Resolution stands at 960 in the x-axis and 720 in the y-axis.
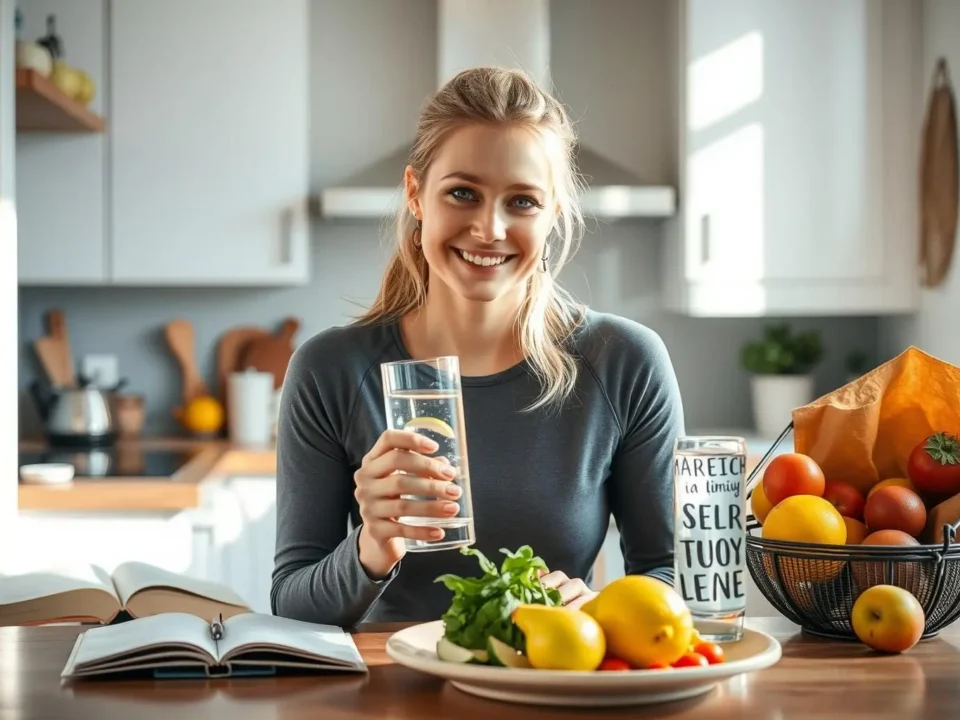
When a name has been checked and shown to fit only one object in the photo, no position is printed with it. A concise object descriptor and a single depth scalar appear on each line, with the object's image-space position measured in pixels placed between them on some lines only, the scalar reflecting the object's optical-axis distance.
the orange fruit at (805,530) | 1.28
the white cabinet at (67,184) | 3.49
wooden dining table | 1.06
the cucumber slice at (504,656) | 1.08
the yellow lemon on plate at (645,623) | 1.06
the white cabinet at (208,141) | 3.51
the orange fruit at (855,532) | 1.33
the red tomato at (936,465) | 1.34
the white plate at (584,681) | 1.03
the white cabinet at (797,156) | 3.52
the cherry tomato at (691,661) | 1.08
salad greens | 1.10
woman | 1.70
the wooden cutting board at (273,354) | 3.86
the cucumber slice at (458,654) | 1.10
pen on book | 1.25
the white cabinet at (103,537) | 2.84
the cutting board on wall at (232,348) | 3.87
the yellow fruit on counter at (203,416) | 3.76
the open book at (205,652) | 1.18
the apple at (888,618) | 1.24
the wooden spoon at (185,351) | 3.85
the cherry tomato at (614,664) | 1.07
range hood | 3.55
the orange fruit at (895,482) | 1.36
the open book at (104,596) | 1.78
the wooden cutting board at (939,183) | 3.34
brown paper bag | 1.42
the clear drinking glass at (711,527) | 1.18
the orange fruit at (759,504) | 1.38
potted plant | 3.74
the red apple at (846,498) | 1.36
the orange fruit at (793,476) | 1.33
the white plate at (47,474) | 2.86
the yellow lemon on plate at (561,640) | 1.05
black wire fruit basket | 1.27
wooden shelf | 2.88
